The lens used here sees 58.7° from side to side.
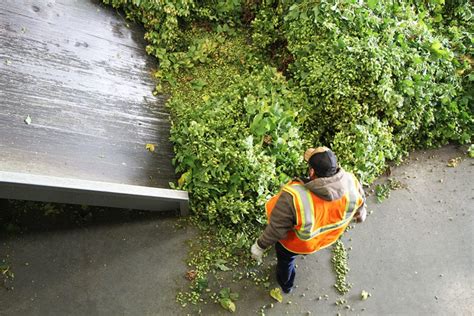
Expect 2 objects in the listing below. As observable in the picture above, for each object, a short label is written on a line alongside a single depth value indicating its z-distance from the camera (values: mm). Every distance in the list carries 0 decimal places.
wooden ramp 3746
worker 3340
